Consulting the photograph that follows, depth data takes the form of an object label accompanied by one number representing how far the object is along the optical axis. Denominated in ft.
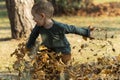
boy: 17.95
